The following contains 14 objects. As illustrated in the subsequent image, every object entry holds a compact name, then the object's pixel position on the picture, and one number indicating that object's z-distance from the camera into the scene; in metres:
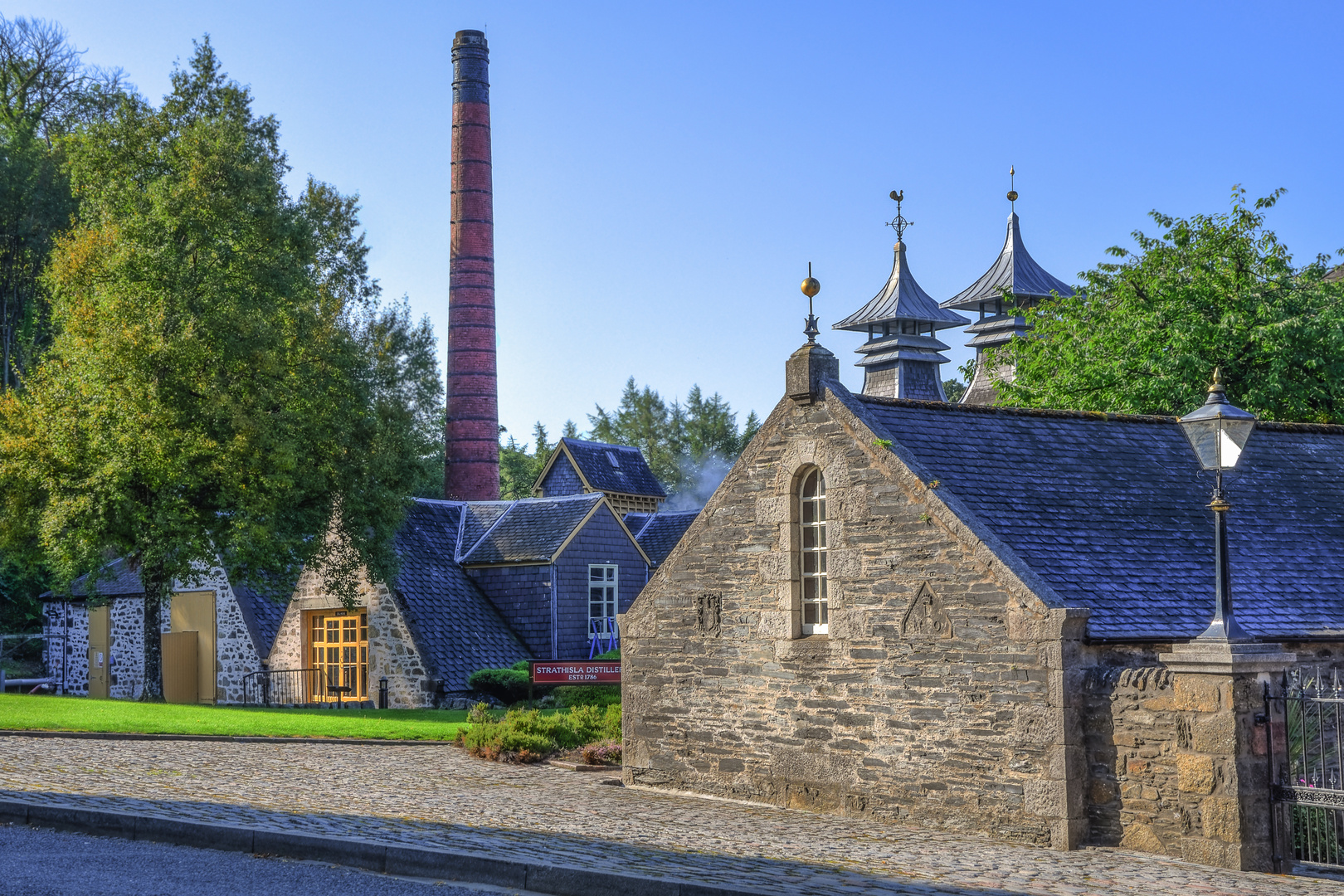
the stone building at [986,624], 12.23
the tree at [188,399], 29.06
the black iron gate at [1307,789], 11.33
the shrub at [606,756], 19.83
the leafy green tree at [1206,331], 26.73
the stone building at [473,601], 32.34
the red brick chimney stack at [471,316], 45.12
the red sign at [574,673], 24.66
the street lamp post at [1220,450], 11.46
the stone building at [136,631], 35.16
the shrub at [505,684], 30.45
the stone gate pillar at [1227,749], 11.41
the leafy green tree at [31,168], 45.84
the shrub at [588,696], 26.55
